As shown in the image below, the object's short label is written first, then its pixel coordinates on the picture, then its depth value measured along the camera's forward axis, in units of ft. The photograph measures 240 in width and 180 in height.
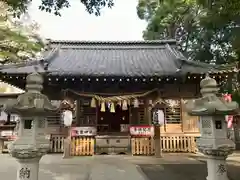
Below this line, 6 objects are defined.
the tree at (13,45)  51.83
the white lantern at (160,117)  30.74
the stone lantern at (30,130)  13.29
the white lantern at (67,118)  29.90
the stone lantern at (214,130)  13.93
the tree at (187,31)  52.36
